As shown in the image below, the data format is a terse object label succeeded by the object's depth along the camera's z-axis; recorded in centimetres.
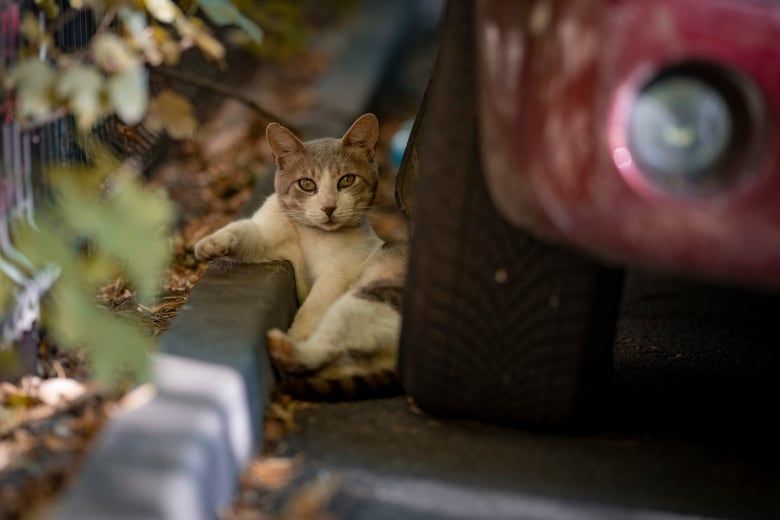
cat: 676
